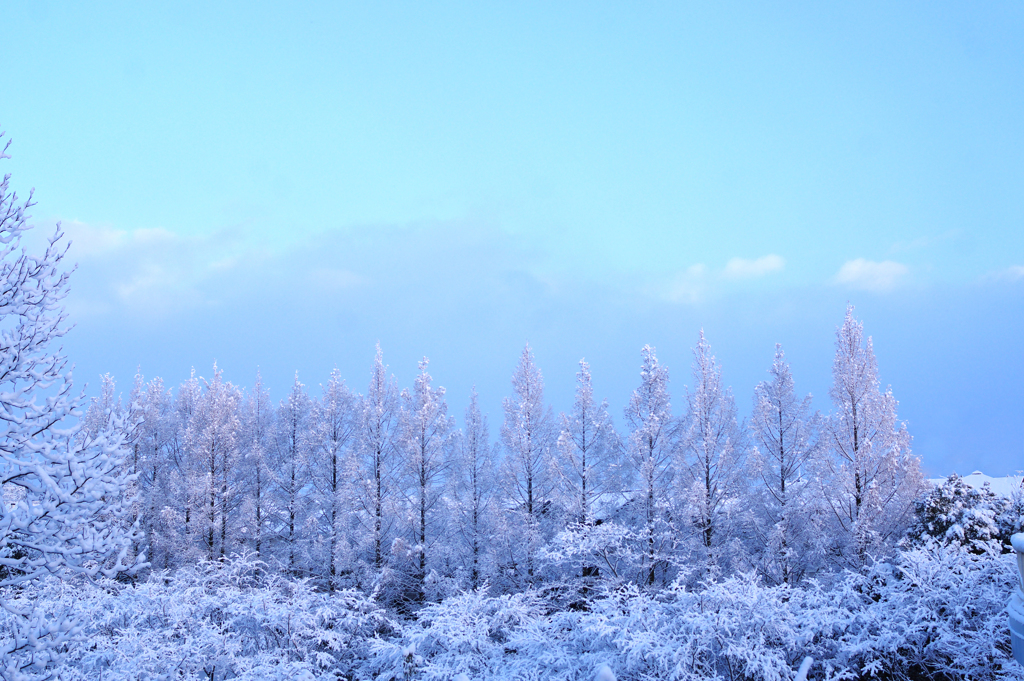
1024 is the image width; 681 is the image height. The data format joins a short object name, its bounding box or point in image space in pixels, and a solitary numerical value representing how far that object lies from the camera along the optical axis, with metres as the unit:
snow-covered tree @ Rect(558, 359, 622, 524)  20.62
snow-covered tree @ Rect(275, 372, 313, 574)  24.92
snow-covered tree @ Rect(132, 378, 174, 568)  25.78
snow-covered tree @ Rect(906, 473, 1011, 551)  14.59
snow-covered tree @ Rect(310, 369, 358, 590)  22.94
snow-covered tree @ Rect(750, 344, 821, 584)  18.53
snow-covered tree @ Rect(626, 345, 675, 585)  19.59
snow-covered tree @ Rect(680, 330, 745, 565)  19.25
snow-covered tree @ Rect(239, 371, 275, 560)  25.25
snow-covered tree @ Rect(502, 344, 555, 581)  21.89
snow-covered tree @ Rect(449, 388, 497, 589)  22.84
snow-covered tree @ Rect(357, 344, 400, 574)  22.89
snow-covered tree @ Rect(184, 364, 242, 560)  25.25
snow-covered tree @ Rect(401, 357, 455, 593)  23.08
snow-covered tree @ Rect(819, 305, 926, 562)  17.86
